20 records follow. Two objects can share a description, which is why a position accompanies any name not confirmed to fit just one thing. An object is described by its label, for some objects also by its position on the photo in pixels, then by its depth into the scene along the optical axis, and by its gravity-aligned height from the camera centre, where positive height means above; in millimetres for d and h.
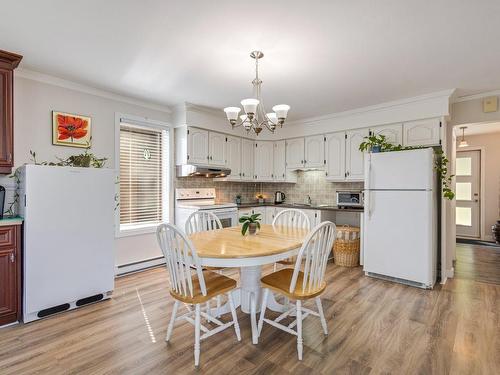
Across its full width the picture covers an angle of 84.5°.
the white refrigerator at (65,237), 2451 -501
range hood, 4168 +244
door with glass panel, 6164 -97
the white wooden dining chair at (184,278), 1863 -642
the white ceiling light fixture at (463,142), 5600 +960
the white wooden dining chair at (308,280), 1933 -707
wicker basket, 4141 -886
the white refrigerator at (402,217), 3244 -360
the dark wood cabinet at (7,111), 2478 +668
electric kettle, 5523 -201
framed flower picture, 3148 +661
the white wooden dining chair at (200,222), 3002 -398
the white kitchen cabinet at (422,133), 3576 +751
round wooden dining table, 1911 -465
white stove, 4168 -316
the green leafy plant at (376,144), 3689 +604
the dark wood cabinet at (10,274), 2350 -774
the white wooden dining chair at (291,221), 2863 -410
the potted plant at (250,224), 2562 -351
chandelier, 2383 +665
